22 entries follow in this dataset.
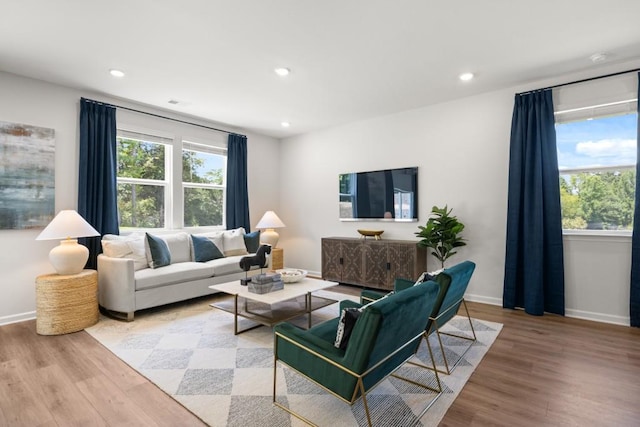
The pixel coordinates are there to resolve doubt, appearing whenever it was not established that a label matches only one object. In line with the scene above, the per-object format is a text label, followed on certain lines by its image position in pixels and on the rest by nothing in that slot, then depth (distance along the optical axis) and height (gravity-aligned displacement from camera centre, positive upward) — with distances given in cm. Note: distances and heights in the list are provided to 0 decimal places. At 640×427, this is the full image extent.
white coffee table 308 -96
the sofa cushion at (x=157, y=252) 411 -47
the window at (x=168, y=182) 471 +53
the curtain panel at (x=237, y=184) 585 +56
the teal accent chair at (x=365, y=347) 157 -72
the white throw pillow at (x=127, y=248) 385 -40
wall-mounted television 500 +32
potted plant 423 -26
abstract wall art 354 +45
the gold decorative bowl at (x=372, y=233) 509 -29
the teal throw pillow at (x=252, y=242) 536 -45
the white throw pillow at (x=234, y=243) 512 -44
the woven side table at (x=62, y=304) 322 -89
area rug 196 -119
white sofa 362 -71
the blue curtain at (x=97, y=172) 407 +56
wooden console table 459 -70
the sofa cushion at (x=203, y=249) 469 -50
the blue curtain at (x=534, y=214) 375 +0
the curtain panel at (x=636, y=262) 332 -50
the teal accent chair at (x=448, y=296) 234 -65
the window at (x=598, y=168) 354 +52
